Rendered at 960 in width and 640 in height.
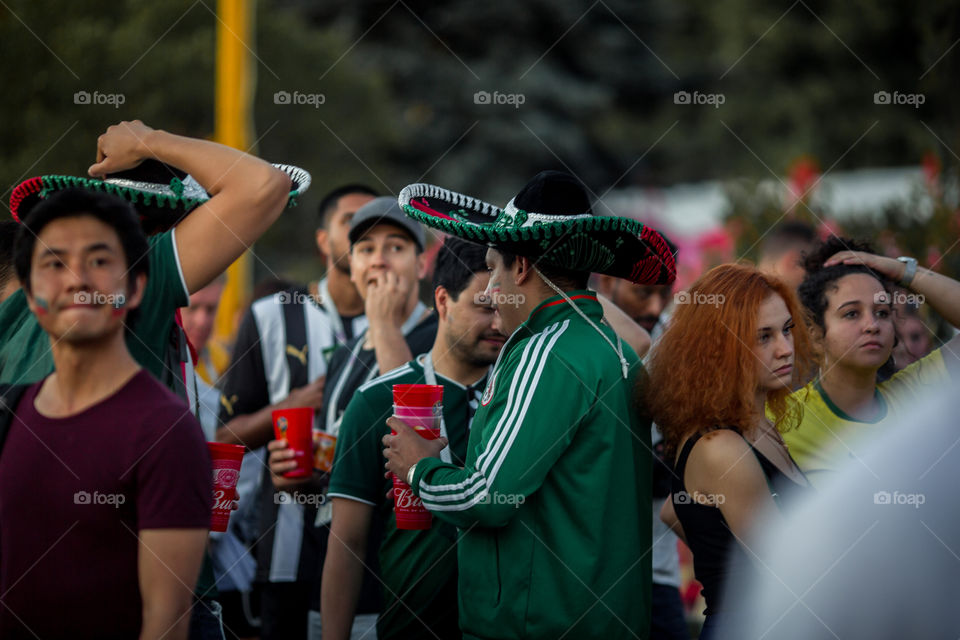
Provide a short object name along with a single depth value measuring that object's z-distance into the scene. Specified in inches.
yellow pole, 419.8
